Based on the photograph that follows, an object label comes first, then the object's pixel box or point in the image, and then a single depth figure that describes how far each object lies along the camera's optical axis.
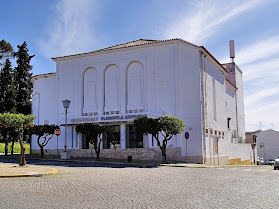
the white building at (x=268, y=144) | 74.31
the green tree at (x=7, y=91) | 40.57
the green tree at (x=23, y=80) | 42.91
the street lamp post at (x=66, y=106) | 28.34
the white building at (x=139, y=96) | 30.22
